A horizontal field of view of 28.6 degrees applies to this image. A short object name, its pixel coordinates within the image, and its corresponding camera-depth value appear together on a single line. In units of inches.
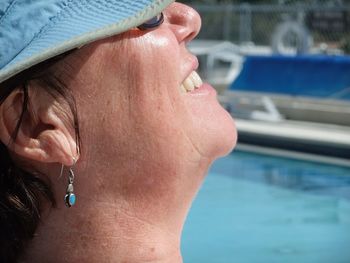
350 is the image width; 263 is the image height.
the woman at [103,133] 42.6
